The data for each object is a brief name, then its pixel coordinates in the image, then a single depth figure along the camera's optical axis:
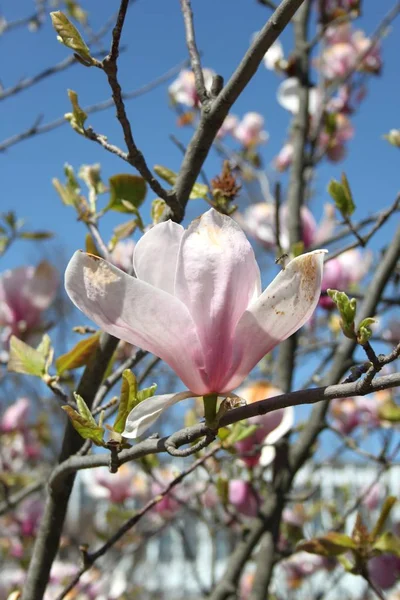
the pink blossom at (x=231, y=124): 3.44
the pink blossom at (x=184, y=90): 2.63
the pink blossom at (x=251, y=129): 3.22
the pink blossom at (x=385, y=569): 1.36
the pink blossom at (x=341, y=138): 2.43
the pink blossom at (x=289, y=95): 1.83
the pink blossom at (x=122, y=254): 1.35
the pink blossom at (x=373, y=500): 2.52
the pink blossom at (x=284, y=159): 2.58
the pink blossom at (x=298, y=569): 2.84
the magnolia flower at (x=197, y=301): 0.47
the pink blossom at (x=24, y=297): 1.26
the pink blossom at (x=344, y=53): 2.50
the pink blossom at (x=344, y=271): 1.52
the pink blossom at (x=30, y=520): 1.89
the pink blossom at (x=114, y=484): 2.22
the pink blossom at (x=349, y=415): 2.68
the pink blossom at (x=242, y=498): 1.35
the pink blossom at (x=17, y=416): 2.06
